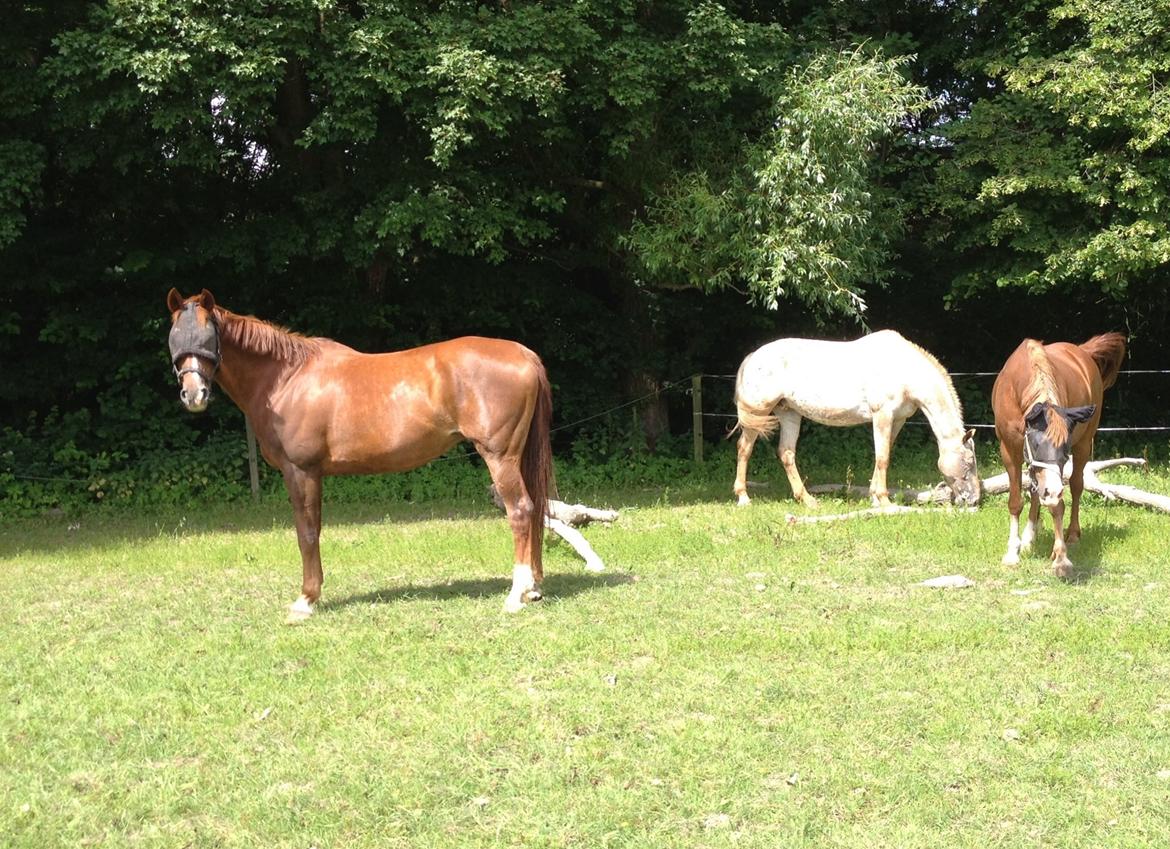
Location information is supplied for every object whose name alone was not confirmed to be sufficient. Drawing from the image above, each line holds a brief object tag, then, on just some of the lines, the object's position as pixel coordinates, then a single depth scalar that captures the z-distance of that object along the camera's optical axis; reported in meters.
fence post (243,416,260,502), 14.40
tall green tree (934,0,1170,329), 12.88
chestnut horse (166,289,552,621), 7.16
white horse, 11.37
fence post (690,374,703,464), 16.02
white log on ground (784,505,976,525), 10.43
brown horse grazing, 7.21
